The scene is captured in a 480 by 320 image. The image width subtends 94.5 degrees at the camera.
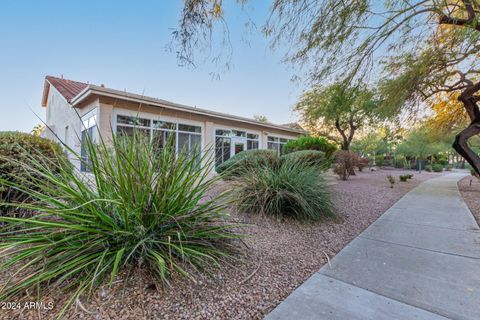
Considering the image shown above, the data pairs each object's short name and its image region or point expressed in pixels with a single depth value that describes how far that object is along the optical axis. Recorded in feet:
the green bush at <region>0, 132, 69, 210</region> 8.78
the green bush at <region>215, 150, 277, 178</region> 16.49
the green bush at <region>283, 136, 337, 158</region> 32.42
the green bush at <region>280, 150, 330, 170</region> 22.71
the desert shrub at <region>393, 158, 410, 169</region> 86.58
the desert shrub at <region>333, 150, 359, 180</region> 32.30
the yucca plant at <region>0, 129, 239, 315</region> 5.79
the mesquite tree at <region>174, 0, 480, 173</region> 12.19
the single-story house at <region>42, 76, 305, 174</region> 25.86
